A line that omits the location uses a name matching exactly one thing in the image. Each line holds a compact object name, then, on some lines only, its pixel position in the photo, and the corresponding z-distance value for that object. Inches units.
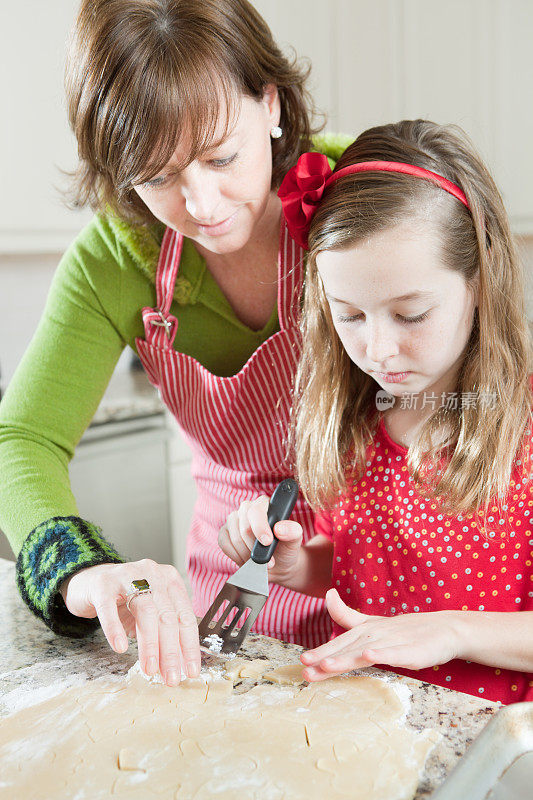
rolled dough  23.5
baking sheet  21.9
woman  32.6
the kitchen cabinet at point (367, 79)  84.2
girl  32.4
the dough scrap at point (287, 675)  28.9
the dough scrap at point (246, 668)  29.6
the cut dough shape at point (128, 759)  24.6
